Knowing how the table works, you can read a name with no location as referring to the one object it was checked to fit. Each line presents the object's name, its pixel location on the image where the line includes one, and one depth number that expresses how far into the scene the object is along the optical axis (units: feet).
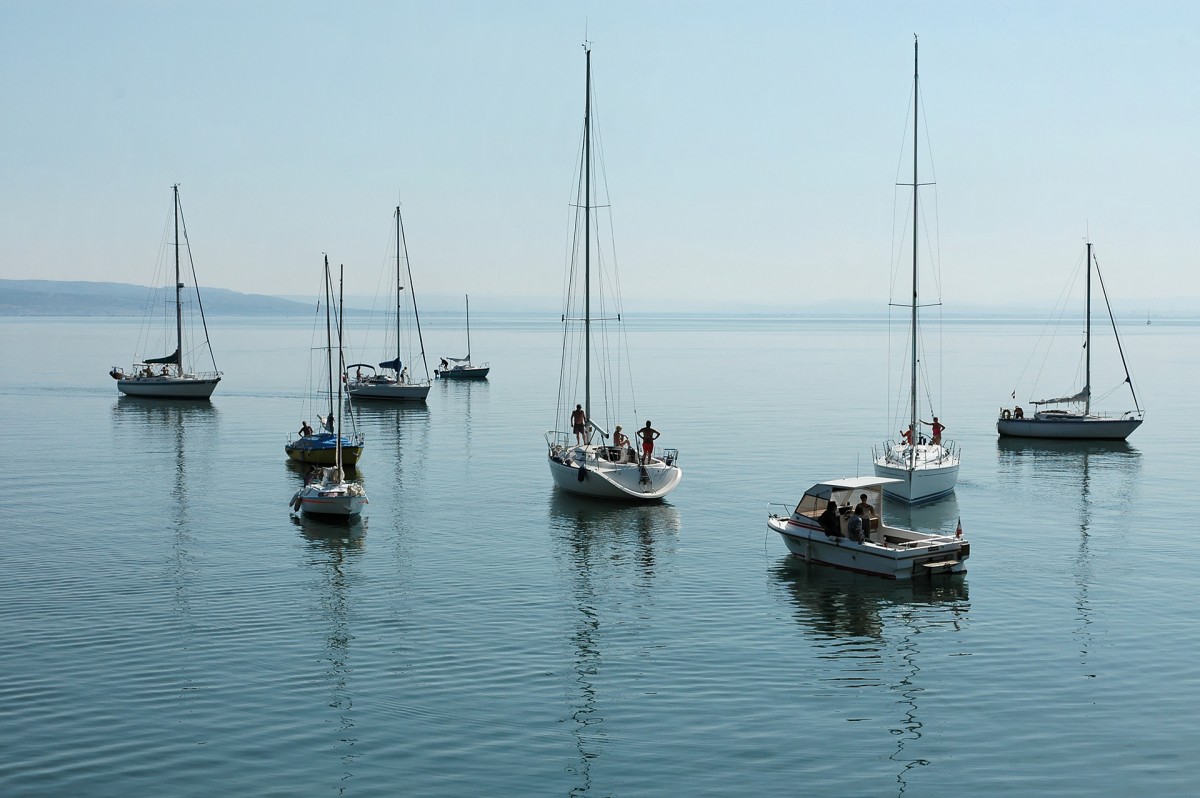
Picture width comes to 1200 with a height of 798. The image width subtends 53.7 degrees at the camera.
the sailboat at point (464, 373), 428.97
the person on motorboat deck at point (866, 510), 117.60
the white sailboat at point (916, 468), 160.04
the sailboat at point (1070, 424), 241.14
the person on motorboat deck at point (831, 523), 118.32
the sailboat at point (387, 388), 329.93
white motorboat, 113.19
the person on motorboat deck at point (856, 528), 115.75
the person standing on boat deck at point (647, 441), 159.53
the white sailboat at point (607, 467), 156.76
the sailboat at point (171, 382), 326.44
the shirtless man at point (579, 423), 174.29
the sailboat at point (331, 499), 142.92
